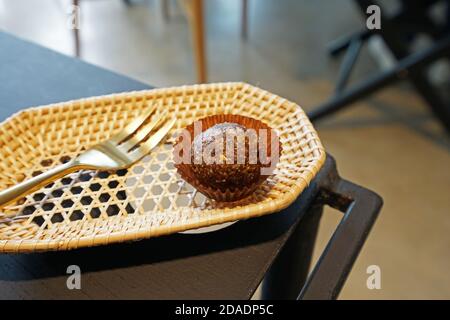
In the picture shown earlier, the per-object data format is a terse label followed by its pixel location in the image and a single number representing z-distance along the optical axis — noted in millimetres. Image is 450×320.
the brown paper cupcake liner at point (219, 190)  521
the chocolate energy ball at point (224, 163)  511
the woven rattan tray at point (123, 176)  495
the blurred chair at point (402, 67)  1495
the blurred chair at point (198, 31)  1534
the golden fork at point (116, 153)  531
